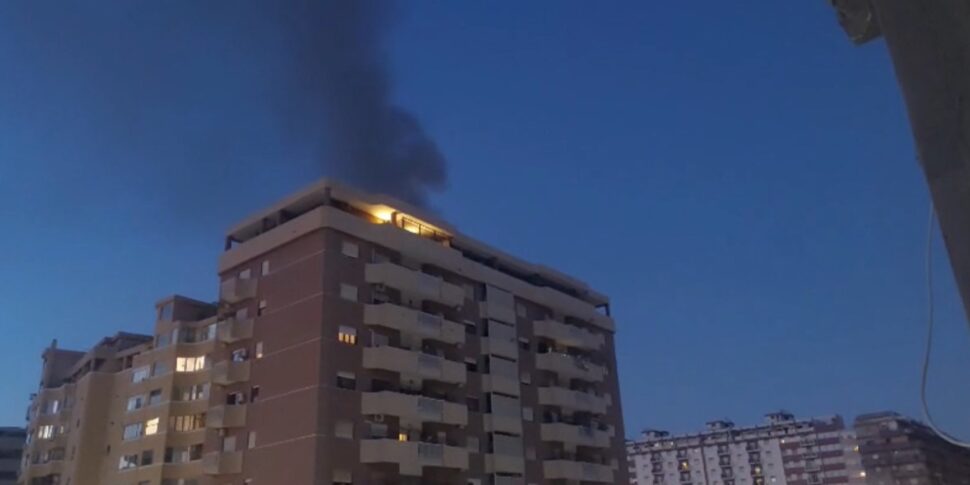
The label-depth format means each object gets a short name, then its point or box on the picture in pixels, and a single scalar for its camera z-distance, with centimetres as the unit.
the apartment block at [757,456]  13662
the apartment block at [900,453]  13762
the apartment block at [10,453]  9847
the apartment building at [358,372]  4116
